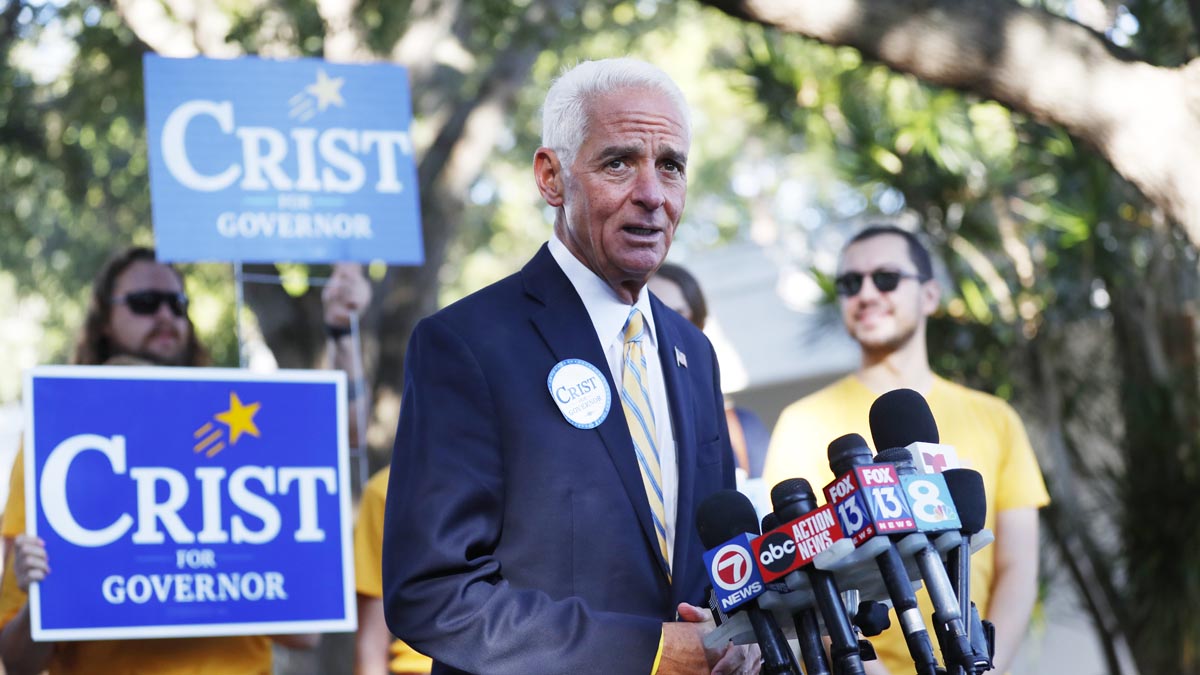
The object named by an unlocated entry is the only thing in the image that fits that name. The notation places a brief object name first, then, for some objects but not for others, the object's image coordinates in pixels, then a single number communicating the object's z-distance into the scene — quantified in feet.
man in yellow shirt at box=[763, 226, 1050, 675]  15.34
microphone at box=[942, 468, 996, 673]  7.42
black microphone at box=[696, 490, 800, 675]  7.50
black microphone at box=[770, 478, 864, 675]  7.12
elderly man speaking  8.36
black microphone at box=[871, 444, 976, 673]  7.09
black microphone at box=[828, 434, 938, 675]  7.03
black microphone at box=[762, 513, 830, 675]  7.43
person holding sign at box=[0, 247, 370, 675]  15.20
